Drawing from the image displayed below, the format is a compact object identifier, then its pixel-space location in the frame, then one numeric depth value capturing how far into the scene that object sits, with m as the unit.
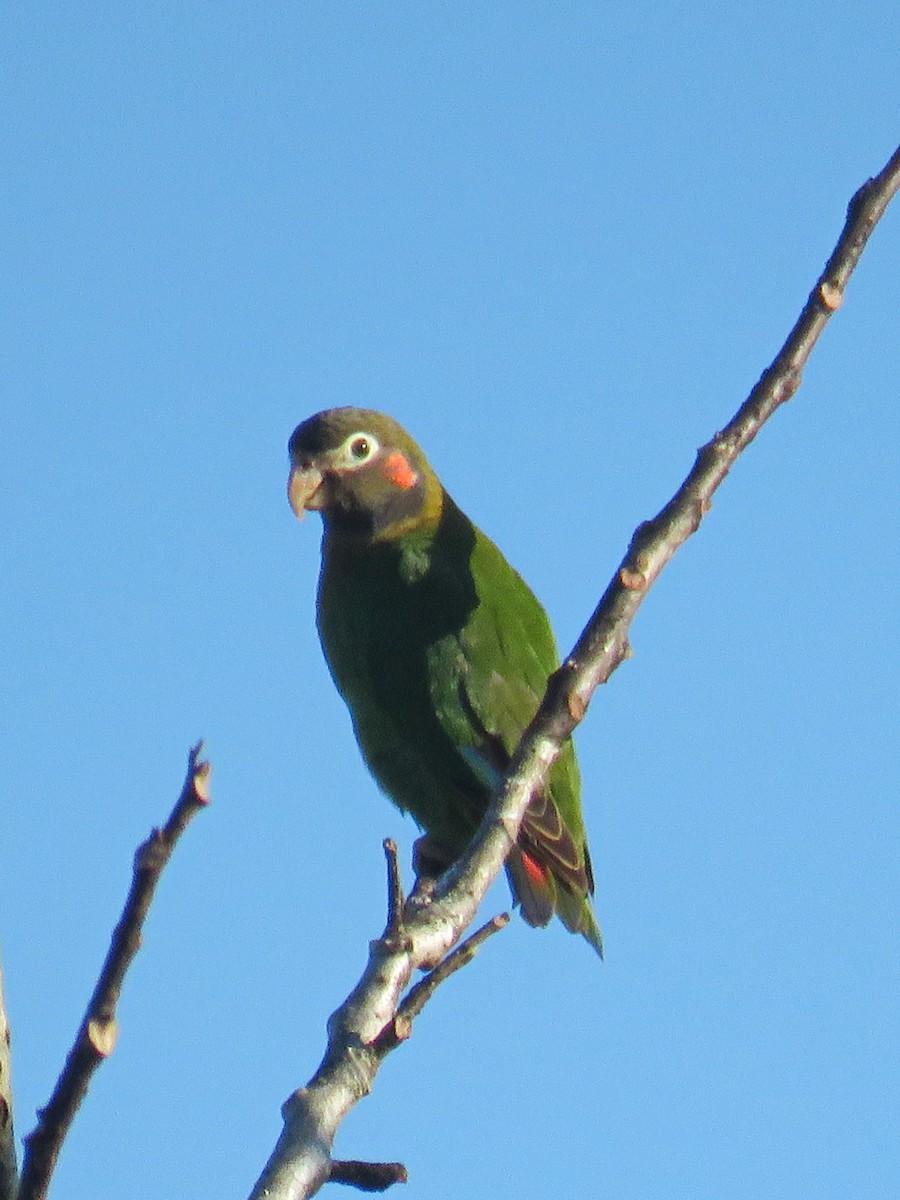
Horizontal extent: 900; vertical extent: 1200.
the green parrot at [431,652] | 13.09
